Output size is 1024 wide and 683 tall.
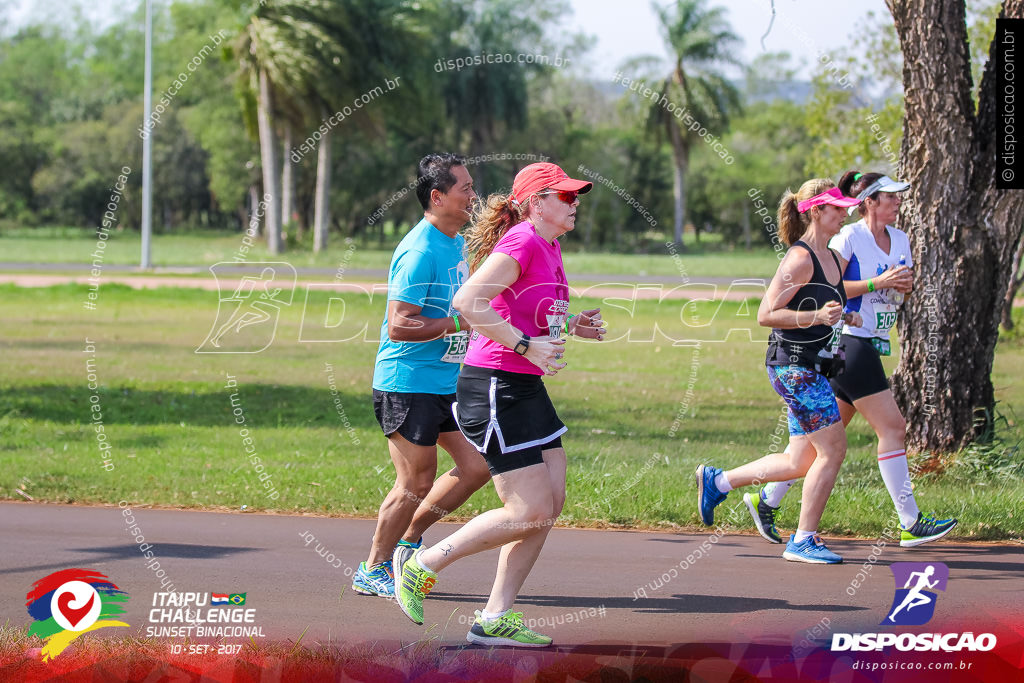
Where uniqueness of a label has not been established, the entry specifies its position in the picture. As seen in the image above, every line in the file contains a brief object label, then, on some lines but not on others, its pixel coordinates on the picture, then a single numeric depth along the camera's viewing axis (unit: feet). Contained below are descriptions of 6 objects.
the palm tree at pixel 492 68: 148.87
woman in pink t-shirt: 14.01
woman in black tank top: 19.03
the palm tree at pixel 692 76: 149.59
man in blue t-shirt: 16.33
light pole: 74.69
